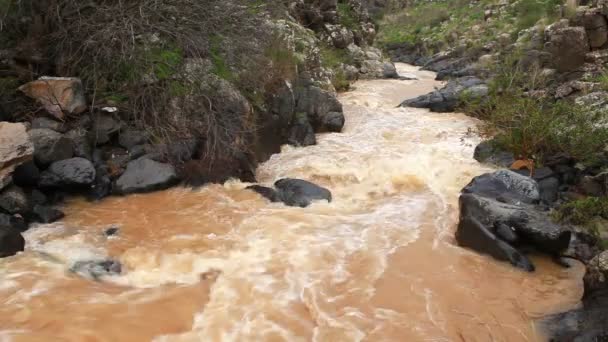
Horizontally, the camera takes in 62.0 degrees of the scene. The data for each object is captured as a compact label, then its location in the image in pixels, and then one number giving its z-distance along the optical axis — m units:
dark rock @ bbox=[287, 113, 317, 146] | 9.38
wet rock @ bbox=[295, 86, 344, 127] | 10.20
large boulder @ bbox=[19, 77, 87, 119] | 6.93
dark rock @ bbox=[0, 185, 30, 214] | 5.62
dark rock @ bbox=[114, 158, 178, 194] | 6.68
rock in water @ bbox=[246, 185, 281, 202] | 6.82
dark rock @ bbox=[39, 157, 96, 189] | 6.25
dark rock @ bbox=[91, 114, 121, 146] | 7.12
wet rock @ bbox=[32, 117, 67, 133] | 6.83
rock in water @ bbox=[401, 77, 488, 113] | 12.04
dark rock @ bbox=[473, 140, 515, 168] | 8.19
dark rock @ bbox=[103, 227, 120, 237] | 5.57
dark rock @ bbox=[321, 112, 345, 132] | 10.30
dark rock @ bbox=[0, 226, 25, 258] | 4.89
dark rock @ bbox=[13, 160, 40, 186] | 6.05
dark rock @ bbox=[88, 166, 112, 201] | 6.52
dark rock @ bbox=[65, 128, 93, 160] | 6.81
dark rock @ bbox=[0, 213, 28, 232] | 5.36
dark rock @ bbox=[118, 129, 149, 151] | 7.25
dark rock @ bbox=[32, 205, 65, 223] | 5.77
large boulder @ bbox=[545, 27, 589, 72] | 11.08
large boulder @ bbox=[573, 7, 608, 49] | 11.12
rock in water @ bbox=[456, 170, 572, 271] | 5.43
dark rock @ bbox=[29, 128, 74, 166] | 6.34
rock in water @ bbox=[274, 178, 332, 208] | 6.74
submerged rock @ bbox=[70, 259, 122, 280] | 4.75
